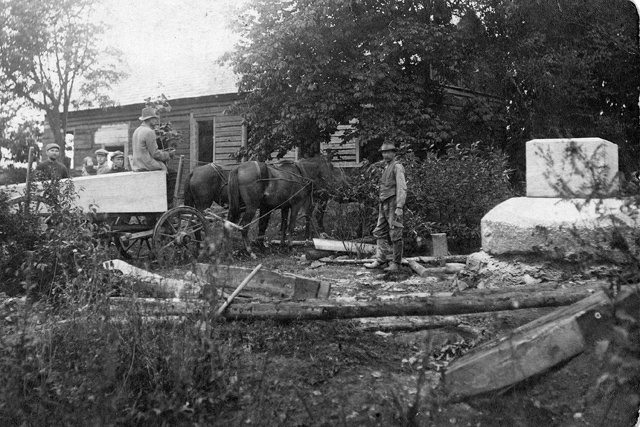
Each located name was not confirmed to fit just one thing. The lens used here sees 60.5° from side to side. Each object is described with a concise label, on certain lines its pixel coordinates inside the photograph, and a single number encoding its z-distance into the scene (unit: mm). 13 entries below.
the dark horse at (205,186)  9219
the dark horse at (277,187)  9600
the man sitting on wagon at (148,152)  7816
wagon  6633
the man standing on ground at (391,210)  7746
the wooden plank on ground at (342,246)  9273
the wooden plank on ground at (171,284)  3669
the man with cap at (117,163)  9509
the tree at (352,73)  10766
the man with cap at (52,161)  6746
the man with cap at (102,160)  9680
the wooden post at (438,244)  9078
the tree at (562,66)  4688
